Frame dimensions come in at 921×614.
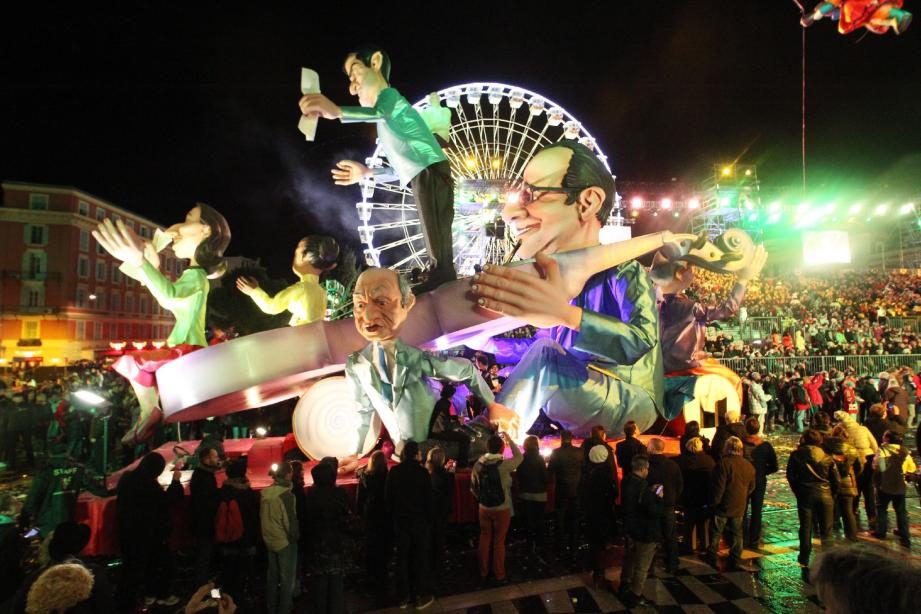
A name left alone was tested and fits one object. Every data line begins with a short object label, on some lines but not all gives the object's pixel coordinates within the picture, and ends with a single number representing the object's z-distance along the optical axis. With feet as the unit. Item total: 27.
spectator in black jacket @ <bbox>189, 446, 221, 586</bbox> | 13.58
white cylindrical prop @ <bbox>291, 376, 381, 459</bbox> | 18.57
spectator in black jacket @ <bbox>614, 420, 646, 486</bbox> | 16.16
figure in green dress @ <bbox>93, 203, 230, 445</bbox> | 19.17
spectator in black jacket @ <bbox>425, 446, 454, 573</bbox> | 14.52
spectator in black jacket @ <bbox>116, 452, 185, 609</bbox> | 13.34
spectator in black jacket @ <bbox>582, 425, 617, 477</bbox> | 16.19
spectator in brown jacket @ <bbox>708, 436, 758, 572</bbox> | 15.69
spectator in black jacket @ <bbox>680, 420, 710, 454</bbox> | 17.12
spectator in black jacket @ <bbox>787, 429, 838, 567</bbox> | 15.87
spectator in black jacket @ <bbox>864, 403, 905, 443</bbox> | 19.76
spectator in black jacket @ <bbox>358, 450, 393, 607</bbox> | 14.29
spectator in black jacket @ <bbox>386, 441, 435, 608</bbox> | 13.32
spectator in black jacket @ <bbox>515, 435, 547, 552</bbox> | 16.38
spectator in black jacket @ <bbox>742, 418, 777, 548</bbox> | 17.31
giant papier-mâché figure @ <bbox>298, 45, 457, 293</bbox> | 19.22
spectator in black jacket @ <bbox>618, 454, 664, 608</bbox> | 13.23
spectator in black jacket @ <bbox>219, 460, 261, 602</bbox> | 13.44
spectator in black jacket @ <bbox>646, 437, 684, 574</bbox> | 14.71
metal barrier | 49.85
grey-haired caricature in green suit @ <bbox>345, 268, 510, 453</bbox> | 16.69
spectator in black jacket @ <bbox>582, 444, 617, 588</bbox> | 14.35
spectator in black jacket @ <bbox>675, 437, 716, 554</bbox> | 16.35
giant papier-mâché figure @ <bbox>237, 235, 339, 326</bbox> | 21.84
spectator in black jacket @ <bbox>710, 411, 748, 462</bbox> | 17.37
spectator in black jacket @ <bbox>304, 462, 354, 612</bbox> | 12.43
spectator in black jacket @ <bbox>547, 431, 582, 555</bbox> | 16.93
